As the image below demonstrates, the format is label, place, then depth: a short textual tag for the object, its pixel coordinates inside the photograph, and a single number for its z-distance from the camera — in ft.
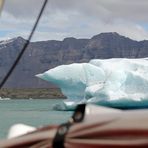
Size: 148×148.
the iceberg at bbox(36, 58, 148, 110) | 81.20
